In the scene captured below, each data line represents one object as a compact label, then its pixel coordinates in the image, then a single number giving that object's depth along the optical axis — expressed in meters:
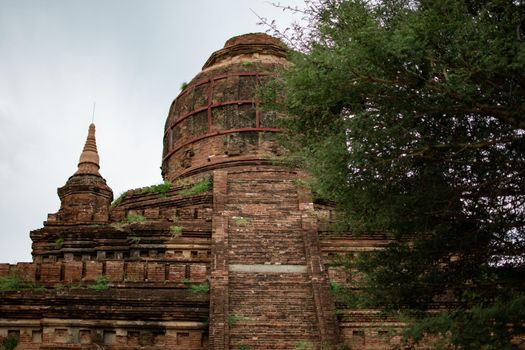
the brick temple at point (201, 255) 11.31
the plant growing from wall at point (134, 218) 15.16
